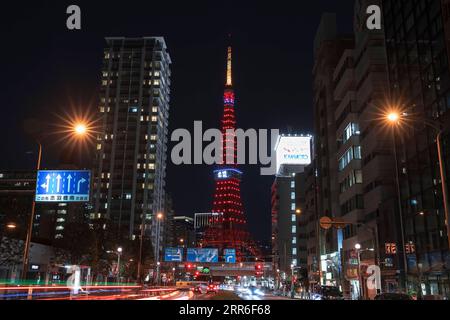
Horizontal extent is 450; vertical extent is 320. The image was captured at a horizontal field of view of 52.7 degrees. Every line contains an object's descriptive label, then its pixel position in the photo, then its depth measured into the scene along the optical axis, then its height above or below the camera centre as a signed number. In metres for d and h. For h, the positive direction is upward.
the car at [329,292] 48.12 -1.74
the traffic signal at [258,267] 102.88 +1.68
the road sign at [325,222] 38.84 +4.39
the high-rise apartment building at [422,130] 41.22 +14.59
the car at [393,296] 25.86 -1.11
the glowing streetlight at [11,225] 53.20 +5.33
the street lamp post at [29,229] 25.53 +2.46
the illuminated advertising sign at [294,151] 160.12 +42.52
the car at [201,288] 66.86 -2.06
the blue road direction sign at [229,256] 95.75 +3.74
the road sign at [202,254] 92.38 +3.86
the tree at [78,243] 76.12 +4.83
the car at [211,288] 68.25 -2.07
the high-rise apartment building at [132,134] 169.50 +53.54
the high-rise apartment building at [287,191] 154.09 +28.72
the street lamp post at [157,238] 171.30 +13.19
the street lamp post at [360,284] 42.18 -0.76
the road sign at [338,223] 39.13 +4.44
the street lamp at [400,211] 48.53 +7.05
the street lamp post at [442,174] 24.60 +5.56
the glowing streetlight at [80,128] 27.05 +8.39
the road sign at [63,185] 26.58 +5.00
